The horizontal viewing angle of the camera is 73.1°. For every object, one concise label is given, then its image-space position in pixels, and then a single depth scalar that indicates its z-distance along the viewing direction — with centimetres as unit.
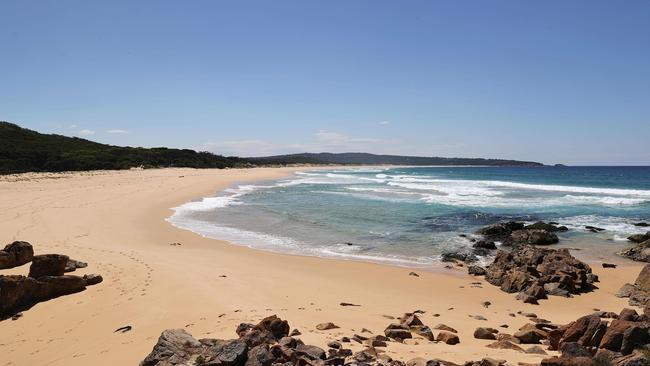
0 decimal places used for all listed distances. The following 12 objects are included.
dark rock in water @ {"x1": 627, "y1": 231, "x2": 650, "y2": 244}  1594
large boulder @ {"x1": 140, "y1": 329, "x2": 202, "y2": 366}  484
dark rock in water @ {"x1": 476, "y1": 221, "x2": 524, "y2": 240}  1781
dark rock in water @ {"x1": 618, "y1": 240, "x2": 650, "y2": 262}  1347
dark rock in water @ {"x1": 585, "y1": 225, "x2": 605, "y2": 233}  1886
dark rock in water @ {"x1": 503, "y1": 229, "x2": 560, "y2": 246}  1635
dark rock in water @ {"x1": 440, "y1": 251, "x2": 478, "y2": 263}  1321
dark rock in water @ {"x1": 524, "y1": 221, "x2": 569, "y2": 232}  1897
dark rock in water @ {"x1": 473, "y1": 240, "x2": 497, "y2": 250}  1530
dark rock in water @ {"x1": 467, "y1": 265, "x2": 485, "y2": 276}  1175
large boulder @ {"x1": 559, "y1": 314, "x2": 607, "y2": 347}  538
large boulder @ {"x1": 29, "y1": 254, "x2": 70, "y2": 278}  873
